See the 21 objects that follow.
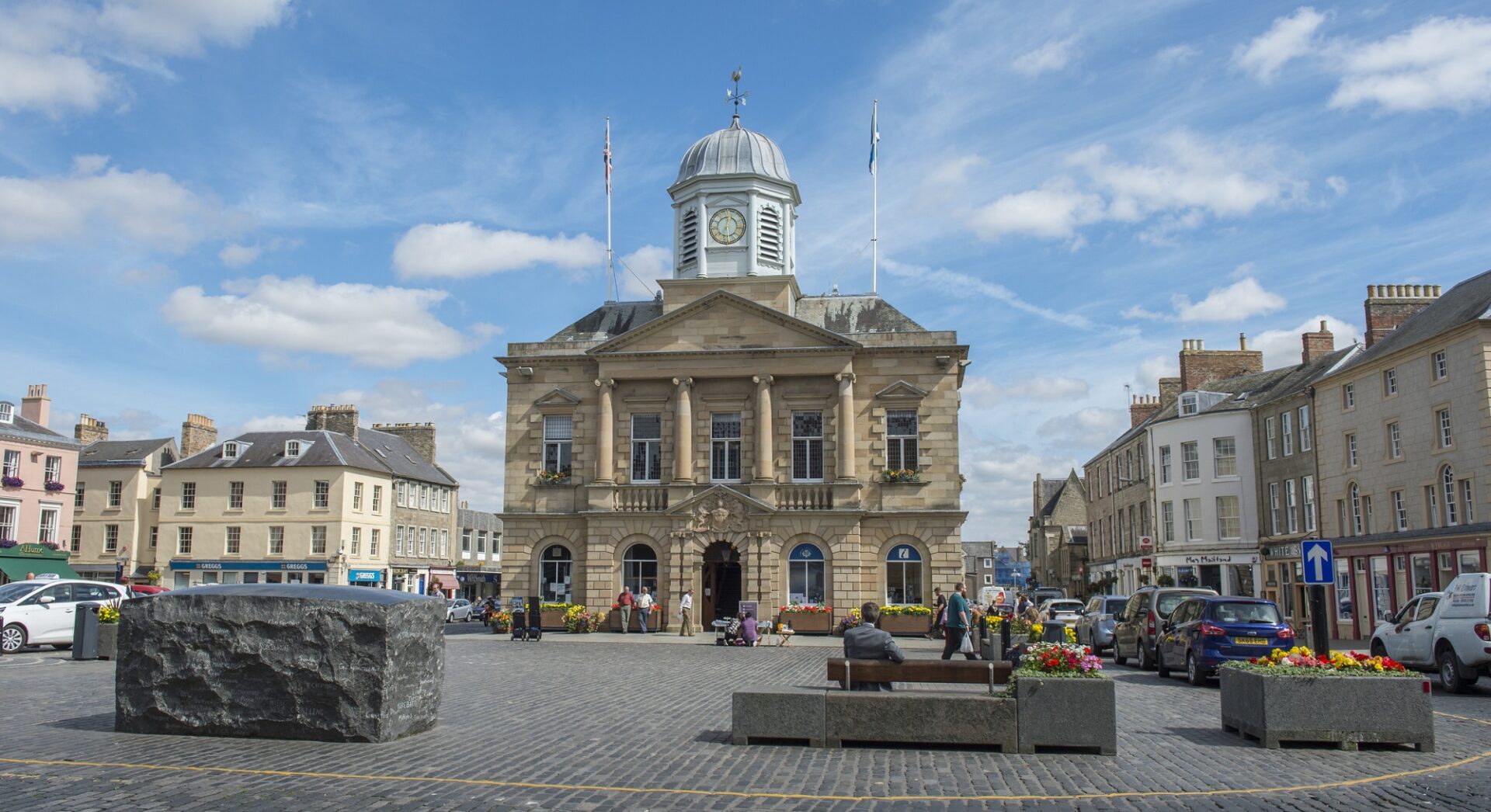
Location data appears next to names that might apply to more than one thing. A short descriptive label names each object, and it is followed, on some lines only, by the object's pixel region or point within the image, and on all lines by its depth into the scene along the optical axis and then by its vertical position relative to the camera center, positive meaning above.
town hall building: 37.09 +3.29
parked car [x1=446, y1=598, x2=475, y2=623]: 55.22 -2.26
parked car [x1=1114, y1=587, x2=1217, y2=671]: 24.34 -1.30
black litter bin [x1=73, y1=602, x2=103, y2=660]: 23.30 -1.43
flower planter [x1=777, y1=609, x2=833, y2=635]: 36.31 -1.87
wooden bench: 12.05 -1.15
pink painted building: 50.16 +3.83
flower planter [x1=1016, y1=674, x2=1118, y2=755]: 11.35 -1.51
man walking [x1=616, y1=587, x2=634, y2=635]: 36.25 -1.28
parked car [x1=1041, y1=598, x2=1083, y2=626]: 35.72 -1.64
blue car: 19.75 -1.25
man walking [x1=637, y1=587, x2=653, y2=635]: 36.12 -1.41
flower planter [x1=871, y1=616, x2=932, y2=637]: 36.22 -1.93
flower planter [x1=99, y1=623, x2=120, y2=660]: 23.11 -1.50
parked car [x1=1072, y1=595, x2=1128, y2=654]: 30.17 -1.65
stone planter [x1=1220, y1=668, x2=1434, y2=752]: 11.81 -1.53
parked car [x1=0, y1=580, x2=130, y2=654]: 25.36 -1.01
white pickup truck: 18.66 -1.24
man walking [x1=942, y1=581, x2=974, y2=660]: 22.12 -1.15
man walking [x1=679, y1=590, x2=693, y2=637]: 36.06 -1.66
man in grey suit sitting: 12.92 -0.92
